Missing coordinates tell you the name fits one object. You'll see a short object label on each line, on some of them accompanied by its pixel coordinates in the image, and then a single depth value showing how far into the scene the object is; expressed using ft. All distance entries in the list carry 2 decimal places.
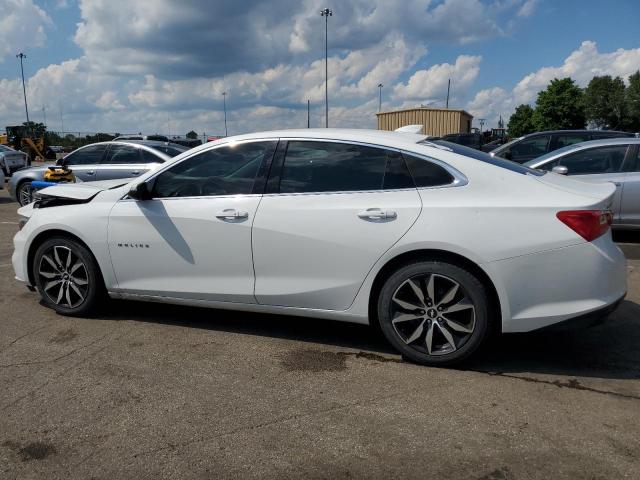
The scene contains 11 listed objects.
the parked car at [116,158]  33.19
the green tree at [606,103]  214.69
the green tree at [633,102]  207.72
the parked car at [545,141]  36.96
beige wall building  132.98
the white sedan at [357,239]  10.68
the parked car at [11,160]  62.18
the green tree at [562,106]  195.83
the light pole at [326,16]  133.10
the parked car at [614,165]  23.71
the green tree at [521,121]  229.25
